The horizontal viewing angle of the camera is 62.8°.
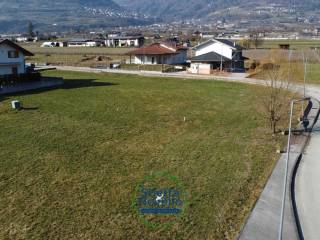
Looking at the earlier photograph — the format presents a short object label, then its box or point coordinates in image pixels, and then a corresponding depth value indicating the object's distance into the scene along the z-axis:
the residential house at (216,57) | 39.87
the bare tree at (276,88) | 16.40
